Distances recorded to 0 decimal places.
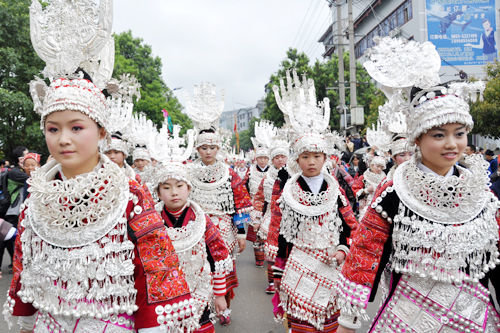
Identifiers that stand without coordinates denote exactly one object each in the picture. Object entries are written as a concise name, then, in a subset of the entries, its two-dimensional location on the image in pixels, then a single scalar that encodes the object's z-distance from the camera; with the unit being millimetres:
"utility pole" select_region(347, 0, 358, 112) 16100
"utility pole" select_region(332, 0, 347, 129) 18641
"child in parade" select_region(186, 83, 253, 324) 5488
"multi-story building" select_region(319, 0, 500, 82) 31406
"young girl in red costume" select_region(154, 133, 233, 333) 3756
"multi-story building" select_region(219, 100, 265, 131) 134075
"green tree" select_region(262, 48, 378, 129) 29641
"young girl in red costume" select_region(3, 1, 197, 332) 1998
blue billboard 31438
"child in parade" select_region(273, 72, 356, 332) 3848
